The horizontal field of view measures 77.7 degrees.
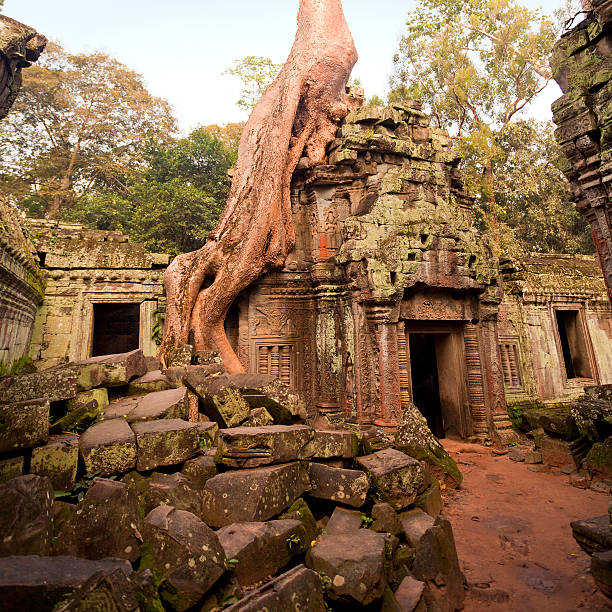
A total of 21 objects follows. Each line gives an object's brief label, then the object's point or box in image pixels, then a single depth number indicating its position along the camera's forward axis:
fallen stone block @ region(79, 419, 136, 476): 2.38
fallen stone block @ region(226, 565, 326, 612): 1.77
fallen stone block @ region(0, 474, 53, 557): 1.73
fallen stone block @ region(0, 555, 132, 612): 1.39
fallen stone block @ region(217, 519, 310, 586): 2.13
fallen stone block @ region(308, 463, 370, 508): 3.02
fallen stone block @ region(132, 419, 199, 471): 2.53
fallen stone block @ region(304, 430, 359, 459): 3.28
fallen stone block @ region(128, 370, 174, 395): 4.03
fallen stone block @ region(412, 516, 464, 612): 2.82
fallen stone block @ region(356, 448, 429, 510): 3.32
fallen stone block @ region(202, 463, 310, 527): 2.45
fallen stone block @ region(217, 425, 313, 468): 2.75
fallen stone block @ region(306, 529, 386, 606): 2.14
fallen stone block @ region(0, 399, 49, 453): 2.22
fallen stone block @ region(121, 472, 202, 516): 2.34
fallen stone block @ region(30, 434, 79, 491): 2.26
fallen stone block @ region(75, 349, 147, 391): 3.67
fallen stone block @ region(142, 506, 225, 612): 1.82
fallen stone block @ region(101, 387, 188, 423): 3.12
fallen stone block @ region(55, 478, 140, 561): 1.90
